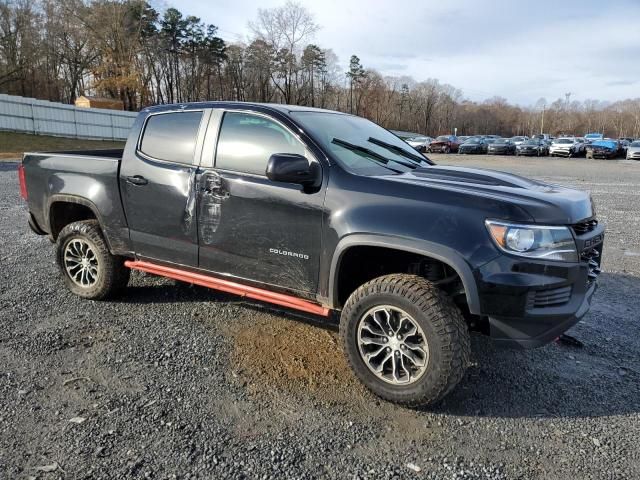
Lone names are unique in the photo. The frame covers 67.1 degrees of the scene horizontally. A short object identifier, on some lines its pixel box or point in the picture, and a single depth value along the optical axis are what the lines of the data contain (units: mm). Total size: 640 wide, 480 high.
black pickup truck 2805
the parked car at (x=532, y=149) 41000
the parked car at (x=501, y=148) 41925
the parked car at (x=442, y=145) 45469
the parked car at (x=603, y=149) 35500
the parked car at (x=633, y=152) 33688
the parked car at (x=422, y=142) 45056
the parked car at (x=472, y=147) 43344
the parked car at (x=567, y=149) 39188
